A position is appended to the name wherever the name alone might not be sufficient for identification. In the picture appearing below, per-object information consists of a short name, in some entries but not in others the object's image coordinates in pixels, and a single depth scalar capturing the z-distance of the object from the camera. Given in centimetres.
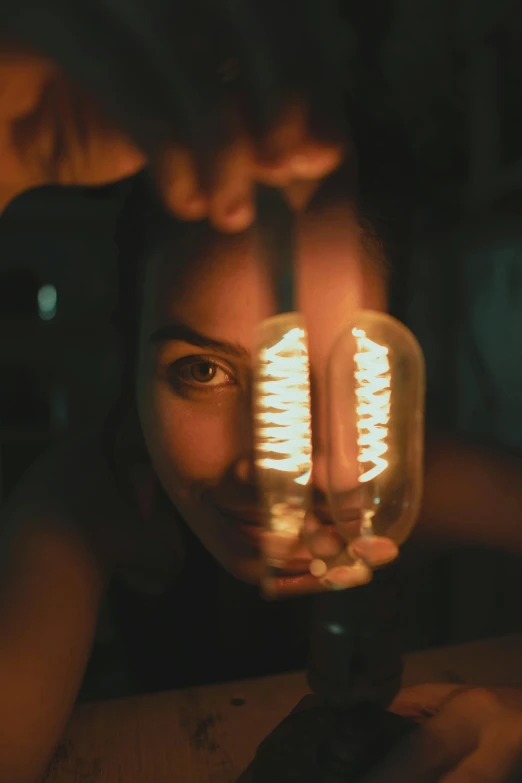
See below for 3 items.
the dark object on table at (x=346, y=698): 34
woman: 38
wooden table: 41
